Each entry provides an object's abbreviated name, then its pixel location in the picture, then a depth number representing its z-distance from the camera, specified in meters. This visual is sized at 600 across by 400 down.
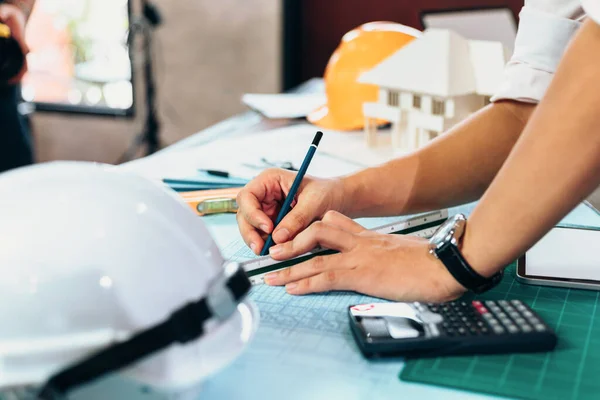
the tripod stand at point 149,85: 3.03
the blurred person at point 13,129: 2.08
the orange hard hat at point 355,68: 1.57
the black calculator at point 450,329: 0.61
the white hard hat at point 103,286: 0.43
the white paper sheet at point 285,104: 1.76
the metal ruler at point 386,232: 0.81
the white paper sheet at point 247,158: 1.28
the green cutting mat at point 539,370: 0.56
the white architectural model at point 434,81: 1.29
